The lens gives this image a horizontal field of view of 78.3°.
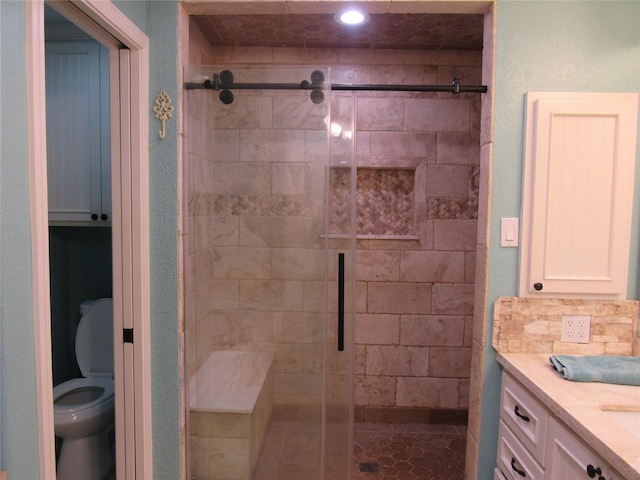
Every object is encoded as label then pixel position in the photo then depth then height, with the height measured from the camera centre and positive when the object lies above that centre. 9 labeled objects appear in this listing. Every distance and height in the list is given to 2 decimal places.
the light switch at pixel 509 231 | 1.64 -0.04
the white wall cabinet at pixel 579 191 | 1.57 +0.13
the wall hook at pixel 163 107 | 1.64 +0.46
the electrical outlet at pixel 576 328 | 1.65 -0.44
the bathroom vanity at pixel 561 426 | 1.02 -0.60
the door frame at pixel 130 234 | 1.59 -0.07
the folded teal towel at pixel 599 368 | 1.38 -0.52
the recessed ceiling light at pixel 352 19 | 2.05 +1.10
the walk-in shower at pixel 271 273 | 1.82 -0.26
